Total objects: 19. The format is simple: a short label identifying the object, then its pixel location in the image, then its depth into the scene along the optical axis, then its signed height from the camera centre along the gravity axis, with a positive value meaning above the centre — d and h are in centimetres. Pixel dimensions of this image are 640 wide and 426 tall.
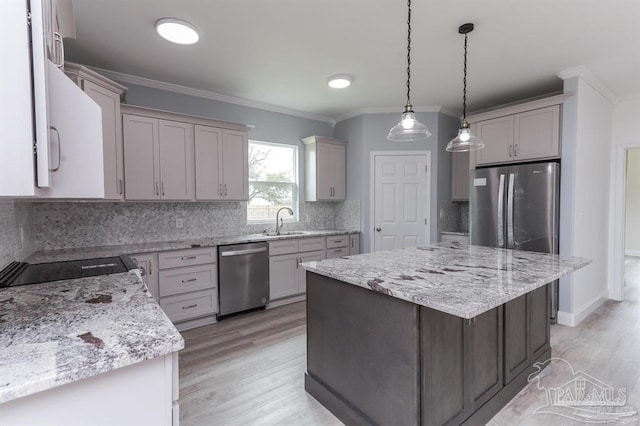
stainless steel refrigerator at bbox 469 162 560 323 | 323 -5
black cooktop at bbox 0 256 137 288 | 166 -41
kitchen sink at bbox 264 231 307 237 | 401 -40
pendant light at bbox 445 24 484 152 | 239 +53
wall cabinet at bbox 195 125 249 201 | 347 +50
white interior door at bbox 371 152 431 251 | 443 +8
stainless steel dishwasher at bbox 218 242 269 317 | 338 -83
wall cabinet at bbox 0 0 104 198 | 71 +26
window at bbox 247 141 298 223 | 426 +37
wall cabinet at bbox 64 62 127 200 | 252 +75
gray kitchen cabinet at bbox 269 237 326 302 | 379 -74
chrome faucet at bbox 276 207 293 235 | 419 -23
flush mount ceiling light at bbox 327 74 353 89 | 329 +139
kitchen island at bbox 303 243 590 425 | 147 -75
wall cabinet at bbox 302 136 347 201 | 450 +56
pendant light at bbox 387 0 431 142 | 214 +56
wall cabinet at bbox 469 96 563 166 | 330 +85
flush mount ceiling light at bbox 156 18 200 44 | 229 +138
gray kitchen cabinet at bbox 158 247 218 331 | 305 -84
